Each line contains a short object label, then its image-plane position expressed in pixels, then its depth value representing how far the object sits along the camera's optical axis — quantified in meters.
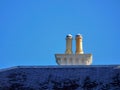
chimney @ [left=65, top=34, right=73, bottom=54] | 54.06
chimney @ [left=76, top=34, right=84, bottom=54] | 53.81
